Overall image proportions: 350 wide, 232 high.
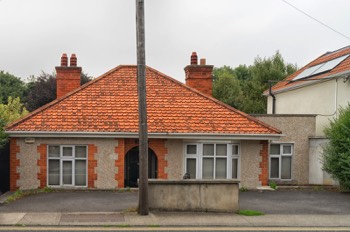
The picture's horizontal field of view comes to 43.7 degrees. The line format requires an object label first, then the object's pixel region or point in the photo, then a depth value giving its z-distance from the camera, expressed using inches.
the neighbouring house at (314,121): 789.2
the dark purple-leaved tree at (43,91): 1487.5
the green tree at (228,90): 1739.7
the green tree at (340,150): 661.9
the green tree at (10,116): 600.4
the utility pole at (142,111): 438.6
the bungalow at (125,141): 635.5
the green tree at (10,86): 2191.2
